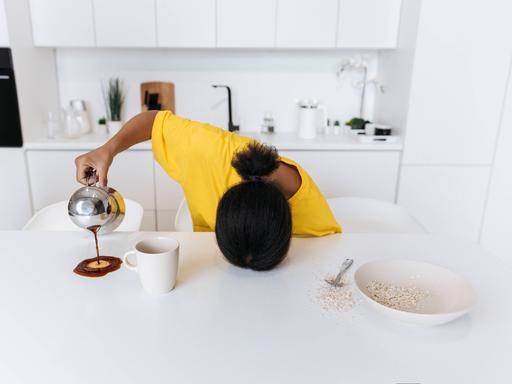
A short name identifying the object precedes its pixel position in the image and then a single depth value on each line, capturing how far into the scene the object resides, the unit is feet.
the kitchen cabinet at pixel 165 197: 8.41
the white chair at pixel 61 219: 5.48
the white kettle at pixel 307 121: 8.80
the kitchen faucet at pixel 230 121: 9.02
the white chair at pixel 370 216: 5.60
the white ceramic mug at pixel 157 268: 3.08
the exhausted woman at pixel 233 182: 3.26
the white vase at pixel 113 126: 9.09
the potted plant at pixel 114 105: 9.12
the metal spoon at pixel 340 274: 3.39
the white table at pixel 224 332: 2.44
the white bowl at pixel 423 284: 2.85
